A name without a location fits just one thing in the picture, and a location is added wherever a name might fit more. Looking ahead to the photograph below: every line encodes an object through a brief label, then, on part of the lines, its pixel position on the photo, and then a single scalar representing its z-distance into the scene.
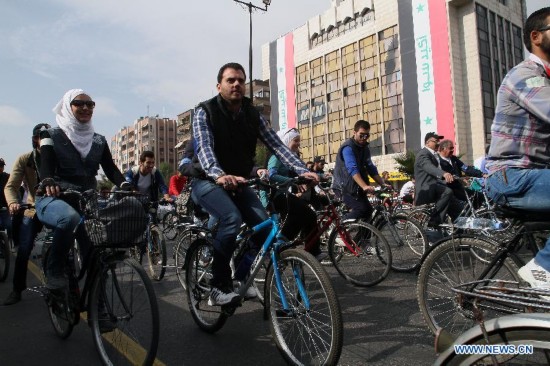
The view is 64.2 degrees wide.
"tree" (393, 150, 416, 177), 37.22
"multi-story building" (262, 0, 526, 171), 42.50
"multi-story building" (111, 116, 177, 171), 110.44
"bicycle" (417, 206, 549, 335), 2.56
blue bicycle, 2.53
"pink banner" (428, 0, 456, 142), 42.22
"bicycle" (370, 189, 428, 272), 5.79
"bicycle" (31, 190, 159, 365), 2.69
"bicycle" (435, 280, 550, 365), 1.28
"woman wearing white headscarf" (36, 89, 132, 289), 3.26
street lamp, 16.45
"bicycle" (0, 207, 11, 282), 6.45
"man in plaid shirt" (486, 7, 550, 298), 2.33
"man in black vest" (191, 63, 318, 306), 3.24
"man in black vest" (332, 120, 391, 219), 6.00
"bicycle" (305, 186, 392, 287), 5.34
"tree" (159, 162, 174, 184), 76.82
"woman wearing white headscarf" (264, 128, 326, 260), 3.42
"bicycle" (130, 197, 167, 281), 6.18
